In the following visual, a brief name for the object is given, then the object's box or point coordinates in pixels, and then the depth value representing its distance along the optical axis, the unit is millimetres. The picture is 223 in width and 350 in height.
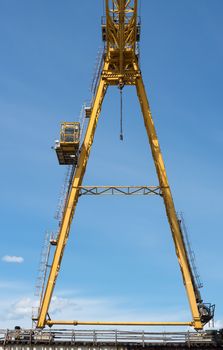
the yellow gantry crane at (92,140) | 33438
